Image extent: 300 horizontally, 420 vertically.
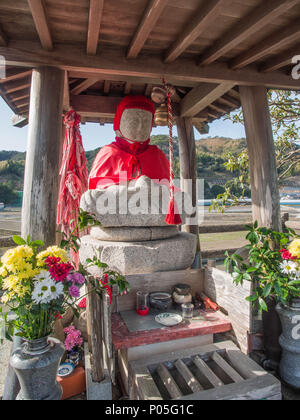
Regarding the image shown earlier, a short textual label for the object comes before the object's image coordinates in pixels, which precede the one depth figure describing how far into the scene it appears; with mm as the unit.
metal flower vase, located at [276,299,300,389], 1635
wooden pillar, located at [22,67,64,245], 2035
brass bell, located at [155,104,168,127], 3203
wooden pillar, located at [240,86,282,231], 2580
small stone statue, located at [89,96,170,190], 2711
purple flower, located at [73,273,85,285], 1446
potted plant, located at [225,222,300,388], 1629
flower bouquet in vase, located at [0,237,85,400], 1312
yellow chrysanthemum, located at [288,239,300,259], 1707
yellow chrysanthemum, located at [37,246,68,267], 1439
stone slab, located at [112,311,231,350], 1622
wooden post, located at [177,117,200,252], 3840
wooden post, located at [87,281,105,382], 1477
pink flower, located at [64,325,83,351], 2000
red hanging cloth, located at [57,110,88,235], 2779
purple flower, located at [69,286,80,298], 1398
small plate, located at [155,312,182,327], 1803
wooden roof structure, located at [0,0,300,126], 1708
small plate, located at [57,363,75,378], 1719
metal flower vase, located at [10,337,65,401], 1297
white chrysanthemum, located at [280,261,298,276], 1694
